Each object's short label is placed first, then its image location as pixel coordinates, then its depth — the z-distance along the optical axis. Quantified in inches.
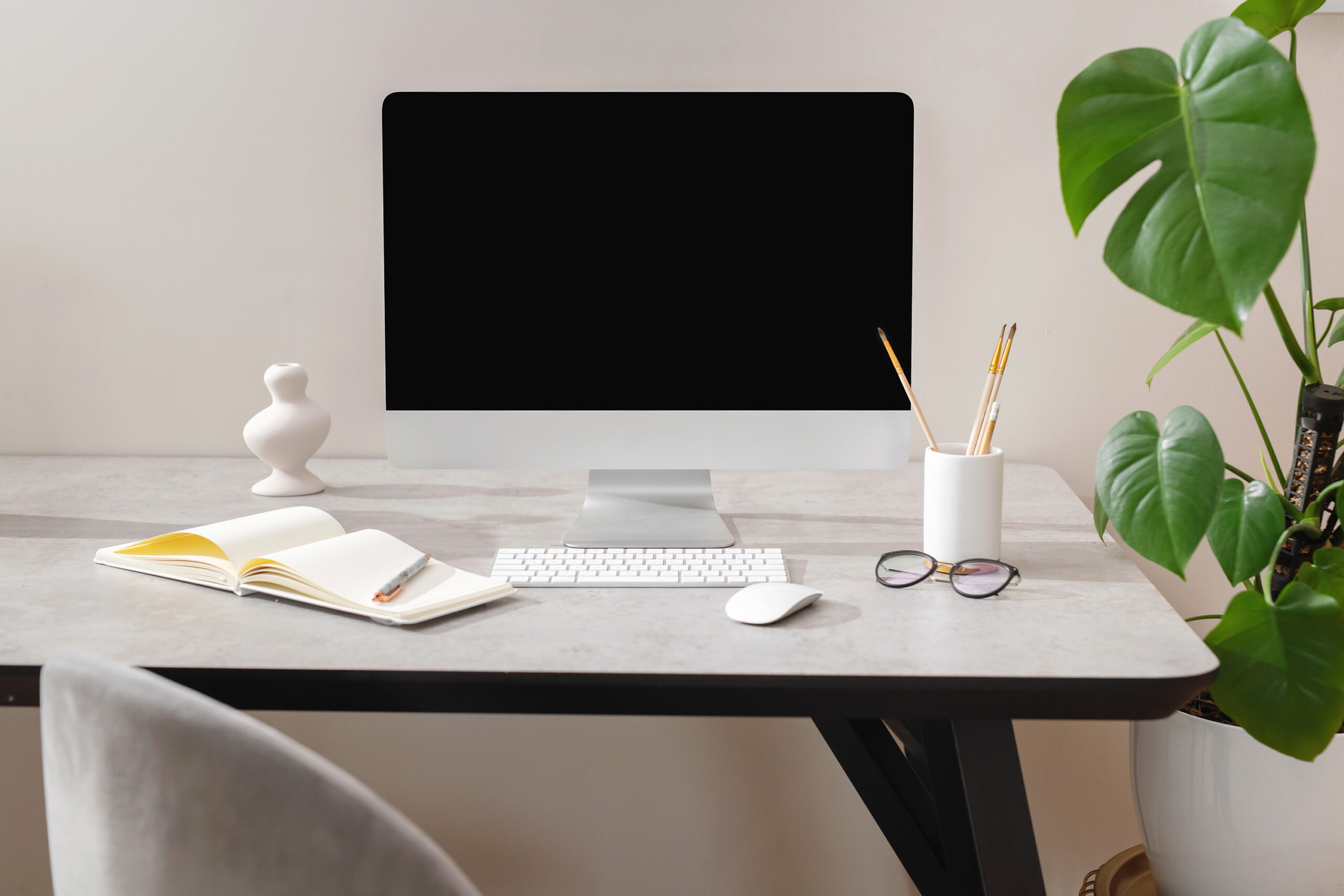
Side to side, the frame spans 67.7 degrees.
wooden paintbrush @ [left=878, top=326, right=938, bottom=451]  39.2
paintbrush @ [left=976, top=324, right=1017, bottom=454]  38.7
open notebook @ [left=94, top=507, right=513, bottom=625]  34.3
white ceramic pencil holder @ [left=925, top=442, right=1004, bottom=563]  38.3
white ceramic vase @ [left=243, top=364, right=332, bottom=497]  50.2
